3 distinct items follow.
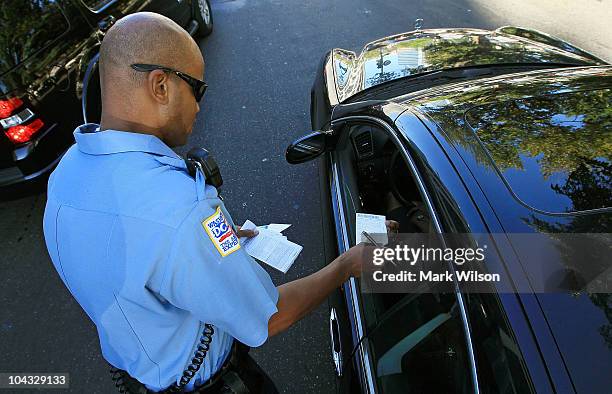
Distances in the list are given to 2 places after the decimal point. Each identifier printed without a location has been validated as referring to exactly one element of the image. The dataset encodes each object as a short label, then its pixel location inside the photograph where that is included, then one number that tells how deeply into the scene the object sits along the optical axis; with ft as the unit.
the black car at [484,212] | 3.20
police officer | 3.38
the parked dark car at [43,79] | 9.27
